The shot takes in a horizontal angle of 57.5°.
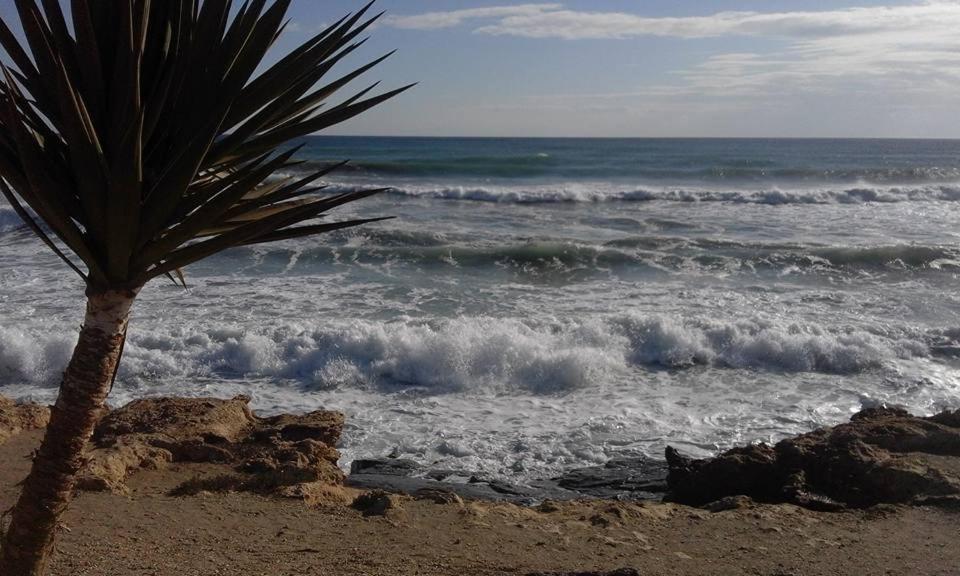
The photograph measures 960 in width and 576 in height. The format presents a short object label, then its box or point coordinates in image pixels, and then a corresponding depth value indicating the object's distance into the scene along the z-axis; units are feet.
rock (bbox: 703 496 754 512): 19.97
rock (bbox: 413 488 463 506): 19.89
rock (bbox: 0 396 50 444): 23.49
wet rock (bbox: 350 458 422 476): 23.76
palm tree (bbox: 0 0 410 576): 7.66
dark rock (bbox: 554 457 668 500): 22.96
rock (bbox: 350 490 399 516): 18.62
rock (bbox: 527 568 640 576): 14.01
